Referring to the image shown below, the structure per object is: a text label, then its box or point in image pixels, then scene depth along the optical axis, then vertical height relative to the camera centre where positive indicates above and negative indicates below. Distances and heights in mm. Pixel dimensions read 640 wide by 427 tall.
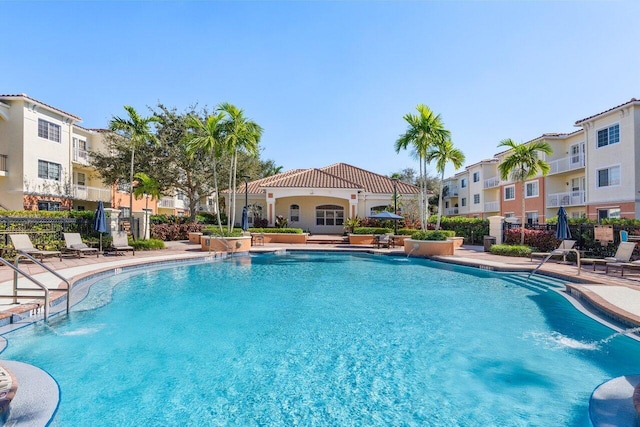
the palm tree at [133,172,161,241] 24641 +2505
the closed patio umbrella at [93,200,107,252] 15930 -39
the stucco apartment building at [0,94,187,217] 24062 +4732
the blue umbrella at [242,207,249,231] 24016 -67
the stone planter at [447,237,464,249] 21719 -1362
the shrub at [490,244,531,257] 16594 -1495
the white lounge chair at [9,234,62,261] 12302 -905
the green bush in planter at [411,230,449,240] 18031 -807
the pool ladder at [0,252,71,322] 6352 -1470
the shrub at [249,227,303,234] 25094 -737
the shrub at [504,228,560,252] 17031 -987
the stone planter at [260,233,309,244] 24656 -1251
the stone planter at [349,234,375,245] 23625 -1301
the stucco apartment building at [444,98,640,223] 22169 +3528
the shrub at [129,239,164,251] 18656 -1339
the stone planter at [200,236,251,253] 19391 -1341
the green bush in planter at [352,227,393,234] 24266 -708
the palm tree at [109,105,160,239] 21203 +5992
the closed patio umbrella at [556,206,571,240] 14268 -361
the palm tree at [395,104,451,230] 18547 +4758
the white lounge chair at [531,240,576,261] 13930 -1058
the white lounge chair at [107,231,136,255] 16500 -1142
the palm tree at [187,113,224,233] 18822 +4552
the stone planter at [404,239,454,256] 17750 -1418
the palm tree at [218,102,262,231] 18781 +4979
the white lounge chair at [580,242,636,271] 11312 -1112
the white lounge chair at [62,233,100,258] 14633 -1055
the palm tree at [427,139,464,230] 19875 +3738
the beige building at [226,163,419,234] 28984 +1945
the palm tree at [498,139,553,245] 18608 +3177
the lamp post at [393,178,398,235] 24016 +619
